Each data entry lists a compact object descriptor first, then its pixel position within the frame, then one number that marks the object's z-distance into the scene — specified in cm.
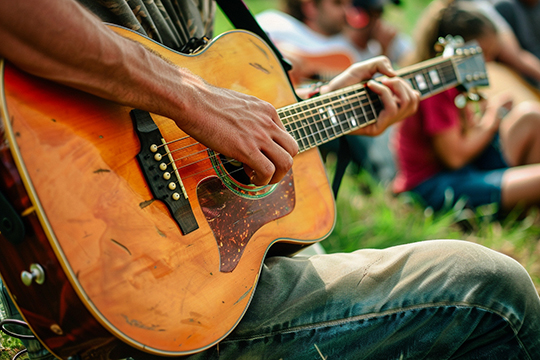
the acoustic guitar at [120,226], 75
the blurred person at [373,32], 446
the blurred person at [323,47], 339
